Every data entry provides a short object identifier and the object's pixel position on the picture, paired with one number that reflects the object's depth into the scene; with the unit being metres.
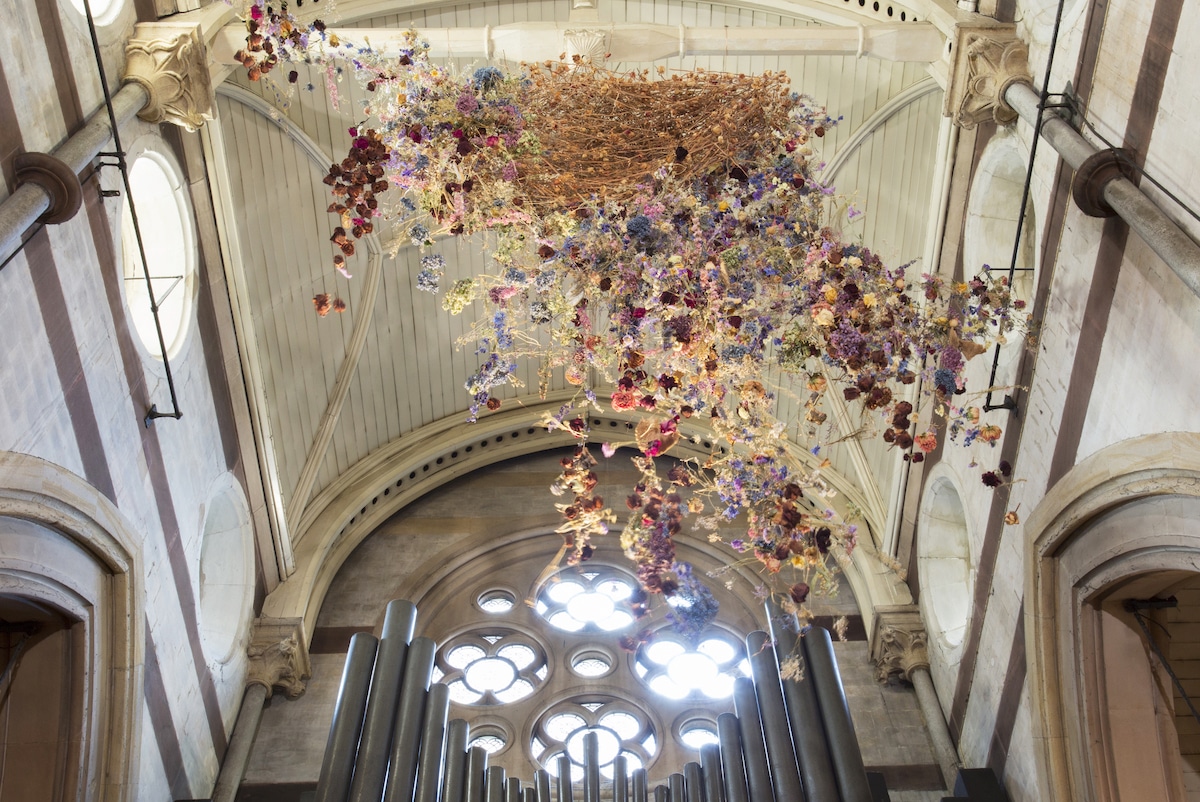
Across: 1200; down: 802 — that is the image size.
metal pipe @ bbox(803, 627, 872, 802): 6.23
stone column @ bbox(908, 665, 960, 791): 7.60
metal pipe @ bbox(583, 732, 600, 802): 6.57
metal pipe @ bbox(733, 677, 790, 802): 6.37
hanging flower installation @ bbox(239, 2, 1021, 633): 5.73
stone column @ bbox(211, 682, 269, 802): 7.43
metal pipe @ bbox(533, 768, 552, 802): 6.50
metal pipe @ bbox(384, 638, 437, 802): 6.29
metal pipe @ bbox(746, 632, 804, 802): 6.35
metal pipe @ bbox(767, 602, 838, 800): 6.29
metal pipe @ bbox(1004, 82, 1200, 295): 4.52
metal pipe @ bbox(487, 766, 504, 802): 6.47
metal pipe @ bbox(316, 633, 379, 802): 6.18
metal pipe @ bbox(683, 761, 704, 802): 6.60
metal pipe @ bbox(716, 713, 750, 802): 6.44
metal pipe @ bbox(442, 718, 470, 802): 6.43
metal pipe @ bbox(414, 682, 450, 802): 6.32
